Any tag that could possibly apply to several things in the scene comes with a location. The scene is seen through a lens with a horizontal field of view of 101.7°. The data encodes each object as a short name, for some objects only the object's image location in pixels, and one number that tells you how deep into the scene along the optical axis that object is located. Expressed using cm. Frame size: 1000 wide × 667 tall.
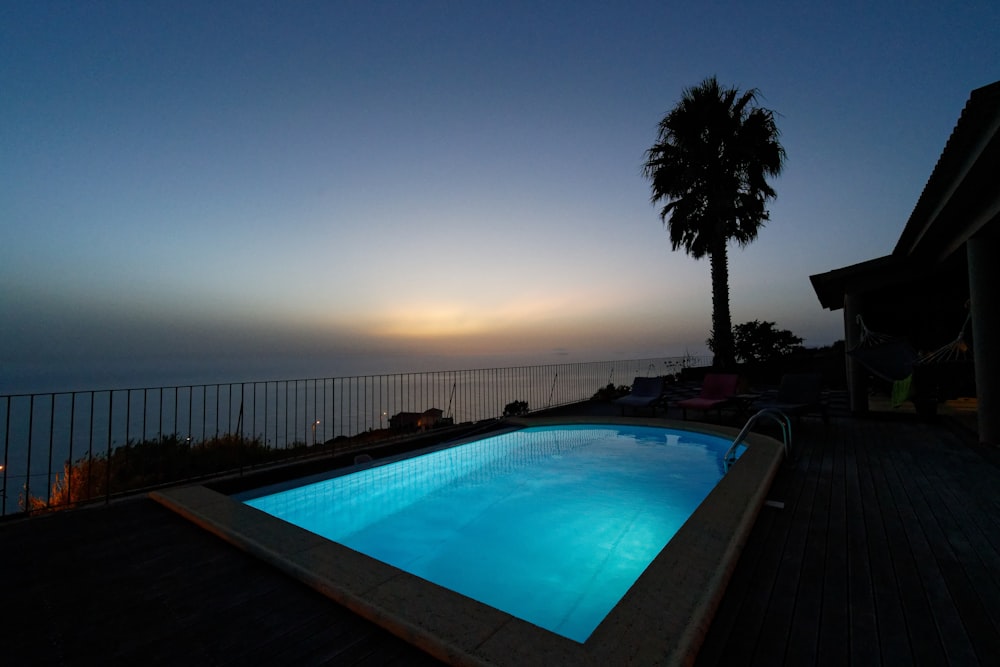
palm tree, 1034
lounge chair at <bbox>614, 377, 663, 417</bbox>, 790
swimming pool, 143
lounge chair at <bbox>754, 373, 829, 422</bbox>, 590
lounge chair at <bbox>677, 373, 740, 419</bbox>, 695
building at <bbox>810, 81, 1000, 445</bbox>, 334
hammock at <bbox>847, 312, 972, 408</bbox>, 576
